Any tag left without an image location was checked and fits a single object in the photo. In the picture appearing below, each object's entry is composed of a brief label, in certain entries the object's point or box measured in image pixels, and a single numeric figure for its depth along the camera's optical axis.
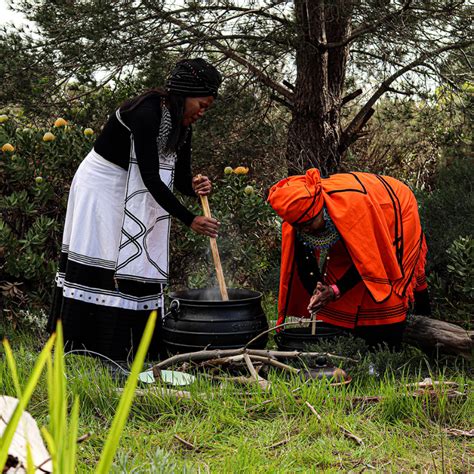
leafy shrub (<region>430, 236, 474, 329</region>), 4.59
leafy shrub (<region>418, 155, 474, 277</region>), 5.13
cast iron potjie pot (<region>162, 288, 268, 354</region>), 4.05
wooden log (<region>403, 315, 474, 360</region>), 4.11
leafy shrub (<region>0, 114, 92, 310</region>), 5.45
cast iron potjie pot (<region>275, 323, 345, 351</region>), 4.18
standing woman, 3.99
